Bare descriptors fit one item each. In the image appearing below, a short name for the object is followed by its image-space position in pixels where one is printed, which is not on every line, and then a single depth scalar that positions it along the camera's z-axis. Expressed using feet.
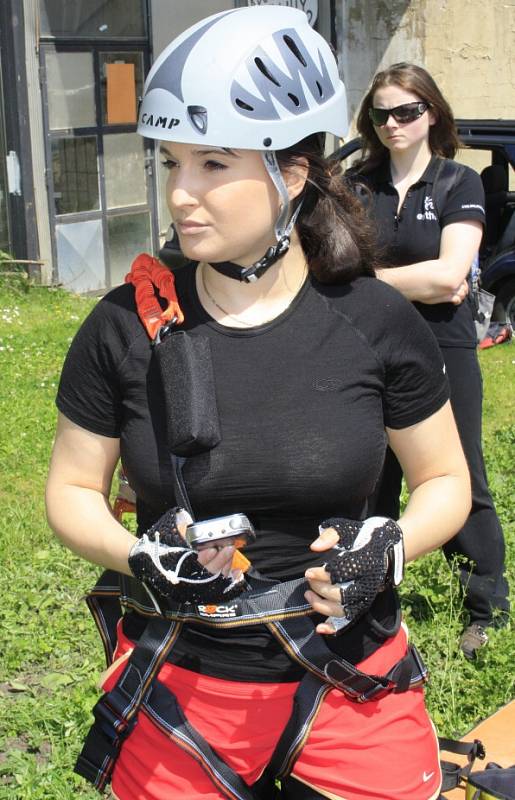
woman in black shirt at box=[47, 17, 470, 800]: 7.61
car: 31.81
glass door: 38.24
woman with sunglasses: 14.48
